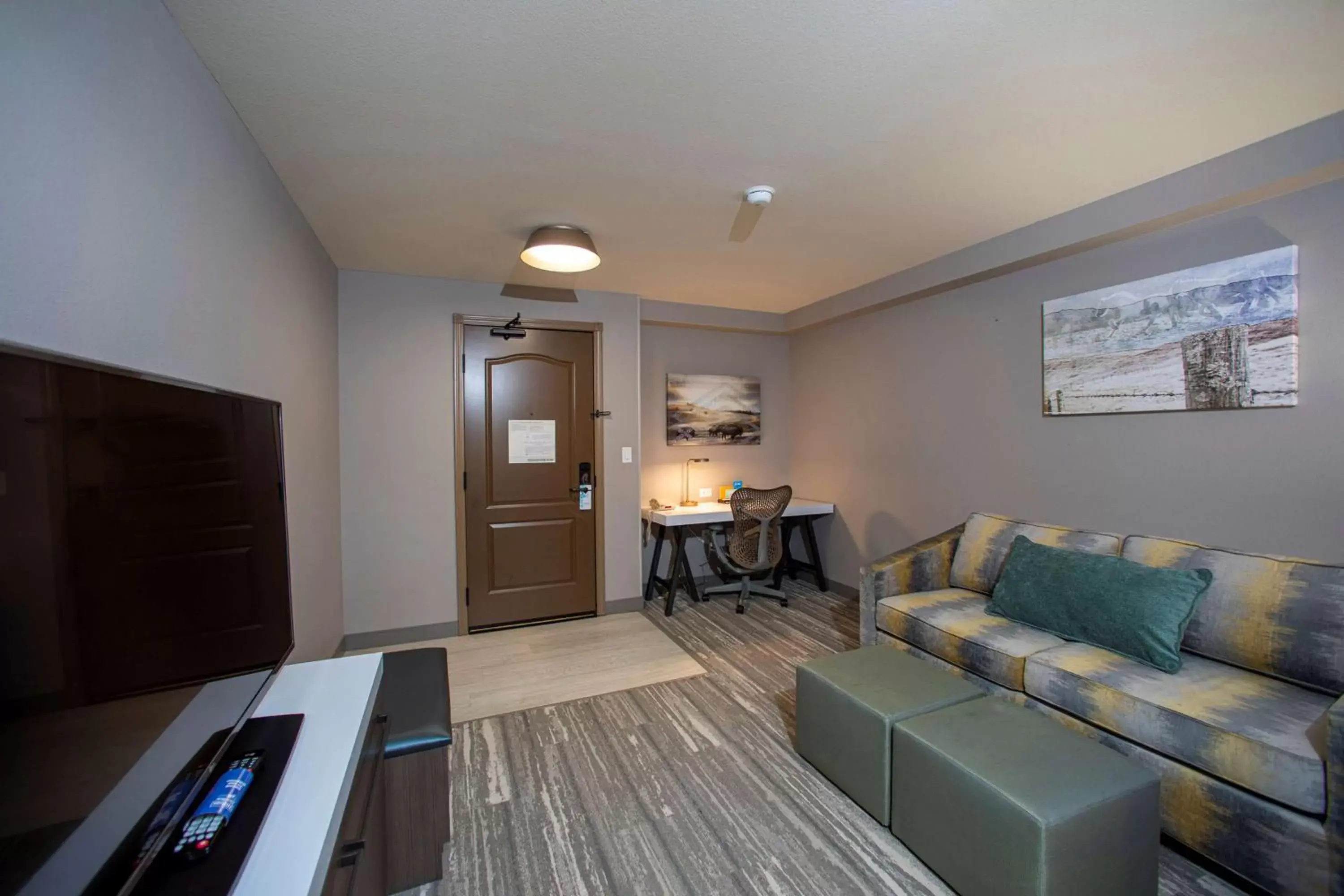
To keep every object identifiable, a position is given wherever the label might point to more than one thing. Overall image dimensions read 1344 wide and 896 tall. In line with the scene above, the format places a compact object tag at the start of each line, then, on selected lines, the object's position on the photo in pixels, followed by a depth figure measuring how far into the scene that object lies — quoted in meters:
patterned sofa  1.52
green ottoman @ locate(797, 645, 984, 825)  1.95
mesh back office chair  4.14
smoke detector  2.42
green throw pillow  2.07
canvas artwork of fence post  2.22
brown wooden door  3.86
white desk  4.21
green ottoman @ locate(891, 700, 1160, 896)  1.45
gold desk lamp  4.89
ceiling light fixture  2.76
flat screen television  0.60
